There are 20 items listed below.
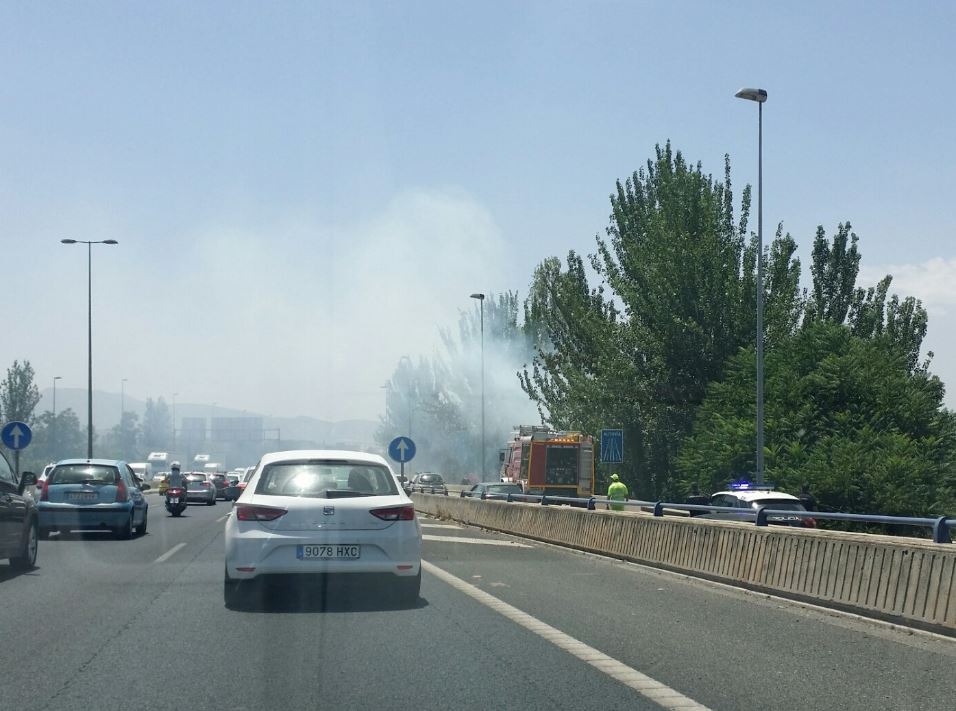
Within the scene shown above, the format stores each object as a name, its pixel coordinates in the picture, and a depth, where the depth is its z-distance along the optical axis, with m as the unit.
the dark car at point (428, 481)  61.98
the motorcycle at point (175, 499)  35.09
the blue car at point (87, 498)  22.16
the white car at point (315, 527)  11.23
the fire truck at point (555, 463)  41.03
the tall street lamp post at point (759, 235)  31.61
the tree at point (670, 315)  44.84
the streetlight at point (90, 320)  51.86
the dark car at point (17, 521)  14.59
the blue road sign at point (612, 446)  27.62
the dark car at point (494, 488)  37.00
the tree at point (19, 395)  105.56
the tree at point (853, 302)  54.03
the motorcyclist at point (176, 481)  35.37
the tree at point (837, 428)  35.72
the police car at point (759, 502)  19.62
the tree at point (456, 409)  88.00
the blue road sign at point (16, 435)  30.80
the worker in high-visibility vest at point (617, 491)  26.86
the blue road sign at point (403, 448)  35.41
